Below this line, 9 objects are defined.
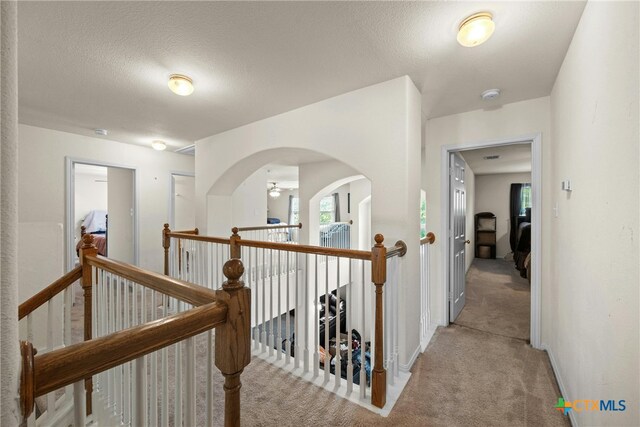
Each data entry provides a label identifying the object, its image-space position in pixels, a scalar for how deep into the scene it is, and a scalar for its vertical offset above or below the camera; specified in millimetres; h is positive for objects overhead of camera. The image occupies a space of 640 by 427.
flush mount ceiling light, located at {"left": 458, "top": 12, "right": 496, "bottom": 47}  1502 +1023
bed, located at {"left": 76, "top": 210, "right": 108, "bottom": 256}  7298 -229
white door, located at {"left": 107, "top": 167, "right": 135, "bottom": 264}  4910 -14
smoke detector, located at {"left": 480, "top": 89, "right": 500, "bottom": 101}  2428 +1055
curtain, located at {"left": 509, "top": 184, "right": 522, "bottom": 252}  7059 +119
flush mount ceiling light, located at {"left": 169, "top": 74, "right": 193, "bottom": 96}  2186 +1034
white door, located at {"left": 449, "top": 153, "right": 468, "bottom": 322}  3127 -291
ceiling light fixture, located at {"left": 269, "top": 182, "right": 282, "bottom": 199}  10695 +863
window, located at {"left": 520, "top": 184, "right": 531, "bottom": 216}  7120 +351
